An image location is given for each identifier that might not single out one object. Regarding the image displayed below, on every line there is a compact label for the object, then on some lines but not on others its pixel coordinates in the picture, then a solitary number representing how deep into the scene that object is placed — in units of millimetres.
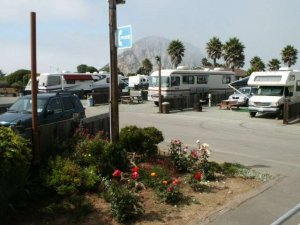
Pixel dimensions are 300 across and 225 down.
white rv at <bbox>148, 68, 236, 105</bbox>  34000
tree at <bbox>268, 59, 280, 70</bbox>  87419
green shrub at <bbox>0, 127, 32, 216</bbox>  5711
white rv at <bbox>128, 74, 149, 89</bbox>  67812
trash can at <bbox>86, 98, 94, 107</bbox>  35344
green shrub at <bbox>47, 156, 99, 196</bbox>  7023
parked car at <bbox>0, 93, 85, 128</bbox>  12262
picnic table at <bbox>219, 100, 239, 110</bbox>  32406
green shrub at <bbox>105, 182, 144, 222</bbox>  6297
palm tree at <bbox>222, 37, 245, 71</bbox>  76188
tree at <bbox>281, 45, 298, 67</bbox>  79312
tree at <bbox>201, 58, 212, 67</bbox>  118581
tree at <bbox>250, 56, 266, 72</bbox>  85350
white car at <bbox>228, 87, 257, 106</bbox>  33719
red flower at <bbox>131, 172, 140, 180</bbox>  7129
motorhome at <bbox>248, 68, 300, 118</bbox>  25500
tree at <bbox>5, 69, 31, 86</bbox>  82412
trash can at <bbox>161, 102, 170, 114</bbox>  28219
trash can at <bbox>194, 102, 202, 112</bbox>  30234
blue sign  8954
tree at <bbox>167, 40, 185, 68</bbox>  80062
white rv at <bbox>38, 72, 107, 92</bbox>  39688
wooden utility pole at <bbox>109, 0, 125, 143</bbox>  9172
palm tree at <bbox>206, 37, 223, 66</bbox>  82625
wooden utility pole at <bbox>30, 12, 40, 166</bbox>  7789
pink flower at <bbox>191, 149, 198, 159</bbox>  9107
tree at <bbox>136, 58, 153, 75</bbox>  116769
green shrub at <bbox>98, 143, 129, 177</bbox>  8102
